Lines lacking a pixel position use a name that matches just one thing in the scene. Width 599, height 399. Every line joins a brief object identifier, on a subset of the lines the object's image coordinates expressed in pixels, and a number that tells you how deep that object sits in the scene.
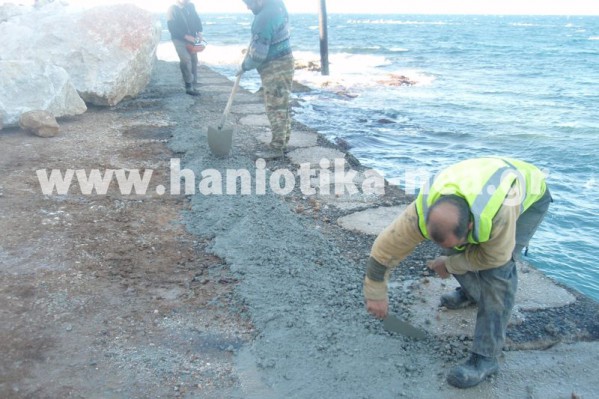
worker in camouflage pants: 4.89
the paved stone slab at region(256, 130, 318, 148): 6.07
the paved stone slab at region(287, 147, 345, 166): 5.41
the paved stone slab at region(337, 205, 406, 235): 3.80
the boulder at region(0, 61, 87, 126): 5.90
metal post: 13.43
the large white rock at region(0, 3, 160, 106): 7.07
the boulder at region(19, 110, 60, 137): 5.68
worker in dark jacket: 7.90
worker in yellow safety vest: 1.91
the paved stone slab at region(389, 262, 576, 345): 2.64
